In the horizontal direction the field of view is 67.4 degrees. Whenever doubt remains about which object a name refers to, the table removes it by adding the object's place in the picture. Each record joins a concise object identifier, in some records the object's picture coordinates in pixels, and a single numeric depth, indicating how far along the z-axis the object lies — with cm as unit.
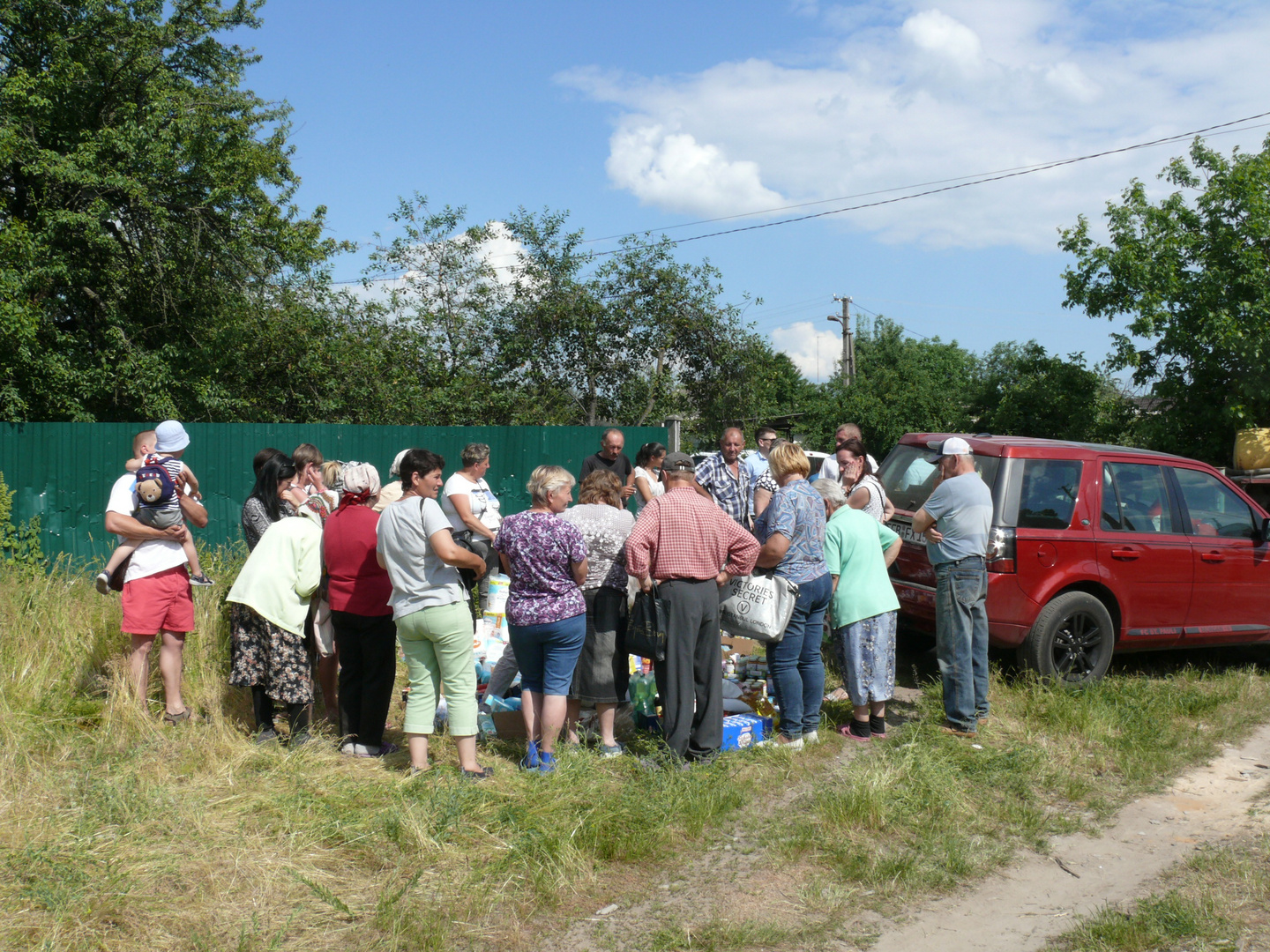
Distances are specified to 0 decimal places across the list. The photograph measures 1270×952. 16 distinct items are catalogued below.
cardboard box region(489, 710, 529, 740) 565
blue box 547
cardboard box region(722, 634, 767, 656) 755
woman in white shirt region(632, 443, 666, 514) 794
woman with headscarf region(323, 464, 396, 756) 505
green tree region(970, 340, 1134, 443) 2117
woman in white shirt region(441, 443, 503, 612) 696
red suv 636
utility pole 3469
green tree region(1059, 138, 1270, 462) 1738
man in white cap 567
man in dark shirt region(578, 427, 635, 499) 841
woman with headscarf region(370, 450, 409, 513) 650
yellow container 1027
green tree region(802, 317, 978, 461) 3073
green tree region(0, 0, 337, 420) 1173
